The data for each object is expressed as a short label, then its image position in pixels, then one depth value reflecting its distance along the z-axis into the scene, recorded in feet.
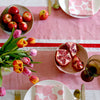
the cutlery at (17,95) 2.81
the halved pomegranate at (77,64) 2.89
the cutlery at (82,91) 2.75
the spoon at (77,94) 2.78
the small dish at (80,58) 2.93
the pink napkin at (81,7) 3.31
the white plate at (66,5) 3.34
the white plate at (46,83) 2.75
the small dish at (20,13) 3.07
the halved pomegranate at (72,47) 2.97
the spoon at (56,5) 3.33
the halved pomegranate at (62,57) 2.91
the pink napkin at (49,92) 2.75
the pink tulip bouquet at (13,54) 2.01
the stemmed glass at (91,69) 2.82
